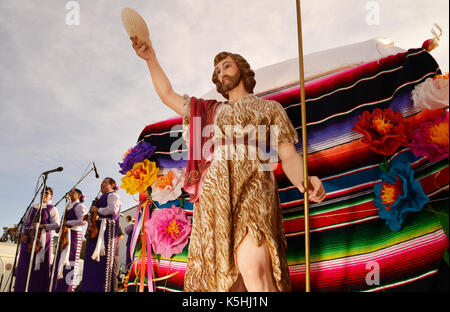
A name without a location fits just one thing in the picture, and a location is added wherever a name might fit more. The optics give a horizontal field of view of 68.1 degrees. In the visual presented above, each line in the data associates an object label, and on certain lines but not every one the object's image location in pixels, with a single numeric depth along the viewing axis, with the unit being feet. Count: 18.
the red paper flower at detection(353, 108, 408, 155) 6.00
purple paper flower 8.32
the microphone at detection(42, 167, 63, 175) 9.55
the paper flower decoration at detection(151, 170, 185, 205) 7.95
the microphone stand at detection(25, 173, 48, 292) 9.81
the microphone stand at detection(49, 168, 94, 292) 10.89
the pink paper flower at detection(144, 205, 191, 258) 7.64
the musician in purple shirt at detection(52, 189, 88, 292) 13.73
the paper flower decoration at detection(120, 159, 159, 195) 8.05
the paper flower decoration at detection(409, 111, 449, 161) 5.30
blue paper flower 5.51
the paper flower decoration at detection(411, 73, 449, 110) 5.48
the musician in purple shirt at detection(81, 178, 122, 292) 12.13
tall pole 5.12
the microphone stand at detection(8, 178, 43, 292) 10.44
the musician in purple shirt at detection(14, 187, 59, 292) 13.41
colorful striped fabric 5.65
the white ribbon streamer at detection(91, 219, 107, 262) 12.19
